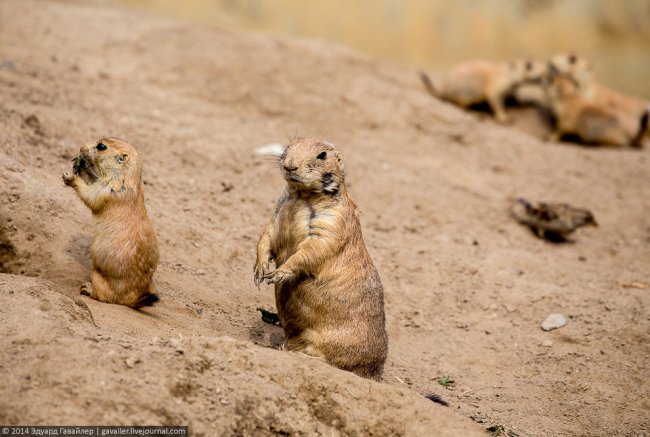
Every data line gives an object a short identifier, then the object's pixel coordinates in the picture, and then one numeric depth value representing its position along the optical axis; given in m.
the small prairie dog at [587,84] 26.33
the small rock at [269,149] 18.28
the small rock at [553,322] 14.31
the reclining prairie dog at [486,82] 26.19
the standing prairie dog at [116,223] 10.75
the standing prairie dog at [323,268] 10.29
